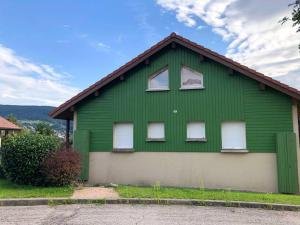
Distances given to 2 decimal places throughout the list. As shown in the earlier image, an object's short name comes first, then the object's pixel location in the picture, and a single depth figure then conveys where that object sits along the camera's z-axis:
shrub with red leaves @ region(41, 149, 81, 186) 9.88
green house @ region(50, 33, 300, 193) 10.74
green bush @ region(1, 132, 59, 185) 10.09
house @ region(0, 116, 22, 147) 26.40
